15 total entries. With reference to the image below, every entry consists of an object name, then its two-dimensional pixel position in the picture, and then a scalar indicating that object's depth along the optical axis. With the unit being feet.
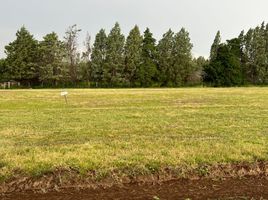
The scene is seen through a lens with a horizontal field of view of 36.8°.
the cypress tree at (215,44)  311.21
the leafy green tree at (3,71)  262.06
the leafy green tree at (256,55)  280.10
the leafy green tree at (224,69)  276.62
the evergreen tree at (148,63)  264.72
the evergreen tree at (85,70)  276.00
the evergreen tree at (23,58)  257.55
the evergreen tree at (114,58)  264.72
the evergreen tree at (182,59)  275.80
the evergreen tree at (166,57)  274.77
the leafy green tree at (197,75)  284.04
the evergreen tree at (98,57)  269.64
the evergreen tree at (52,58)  262.04
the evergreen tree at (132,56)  269.23
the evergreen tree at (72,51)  287.48
